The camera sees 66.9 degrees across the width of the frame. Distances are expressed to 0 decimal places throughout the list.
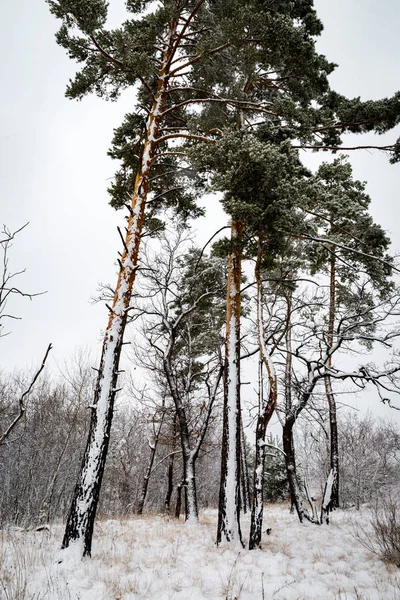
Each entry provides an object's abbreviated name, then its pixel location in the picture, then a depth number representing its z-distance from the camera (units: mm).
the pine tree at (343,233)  7633
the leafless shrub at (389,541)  4508
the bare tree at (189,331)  10805
